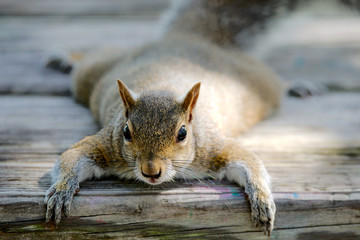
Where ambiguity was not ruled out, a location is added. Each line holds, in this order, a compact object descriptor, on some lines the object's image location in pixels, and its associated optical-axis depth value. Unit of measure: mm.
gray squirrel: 1654
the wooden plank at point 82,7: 2772
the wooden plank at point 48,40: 1879
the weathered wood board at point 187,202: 1646
